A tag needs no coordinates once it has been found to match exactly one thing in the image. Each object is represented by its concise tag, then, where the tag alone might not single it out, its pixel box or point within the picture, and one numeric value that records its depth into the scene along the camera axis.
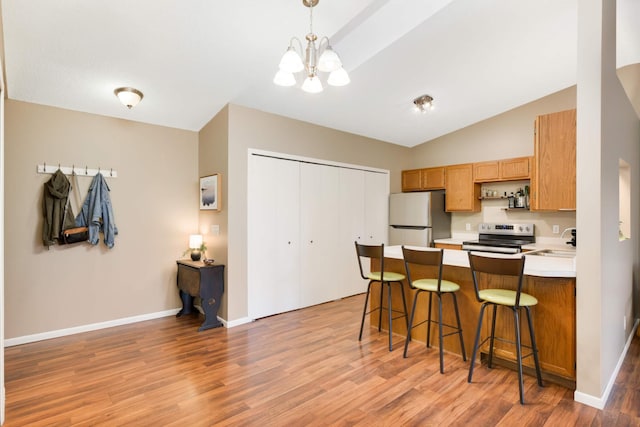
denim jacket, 3.58
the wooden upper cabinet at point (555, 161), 3.47
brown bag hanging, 3.44
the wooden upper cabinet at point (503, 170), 4.59
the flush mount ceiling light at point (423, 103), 4.24
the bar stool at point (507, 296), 2.24
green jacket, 3.35
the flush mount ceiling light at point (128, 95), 3.24
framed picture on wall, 3.89
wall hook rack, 3.40
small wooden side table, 3.67
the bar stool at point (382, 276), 3.17
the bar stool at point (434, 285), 2.74
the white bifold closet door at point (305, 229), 4.05
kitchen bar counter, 2.31
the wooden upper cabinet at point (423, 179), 5.49
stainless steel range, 4.48
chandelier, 2.14
